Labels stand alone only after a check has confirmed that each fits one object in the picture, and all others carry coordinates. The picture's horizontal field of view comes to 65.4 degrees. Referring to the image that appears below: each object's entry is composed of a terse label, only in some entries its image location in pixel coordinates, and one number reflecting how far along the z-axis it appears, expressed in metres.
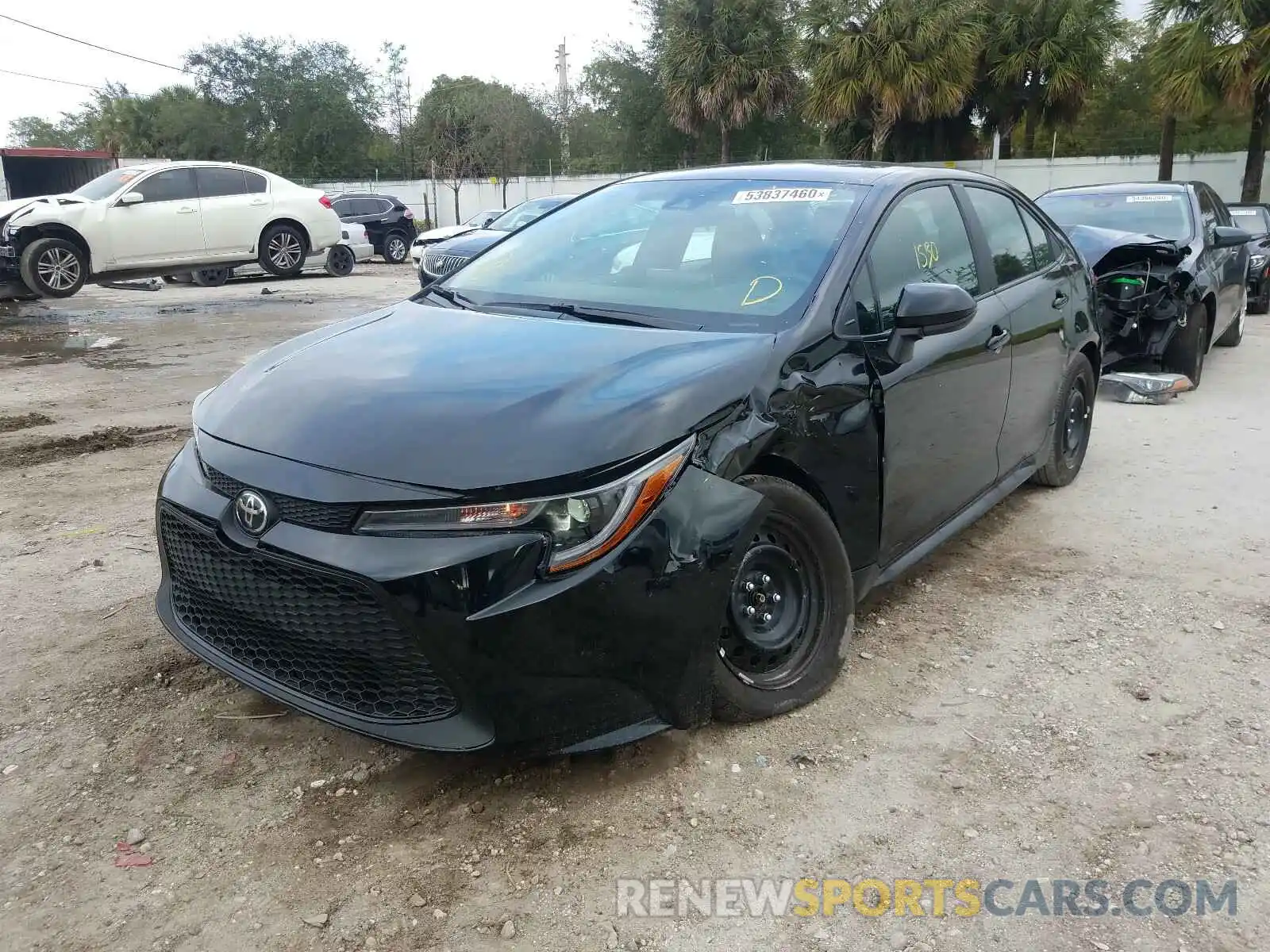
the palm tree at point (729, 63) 30.58
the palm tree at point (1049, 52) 25.12
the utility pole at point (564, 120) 43.74
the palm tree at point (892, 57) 24.55
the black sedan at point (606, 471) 2.24
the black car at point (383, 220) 22.64
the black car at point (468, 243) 10.65
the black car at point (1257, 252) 12.58
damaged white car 11.73
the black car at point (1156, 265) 7.34
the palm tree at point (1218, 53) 19.80
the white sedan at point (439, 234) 18.45
